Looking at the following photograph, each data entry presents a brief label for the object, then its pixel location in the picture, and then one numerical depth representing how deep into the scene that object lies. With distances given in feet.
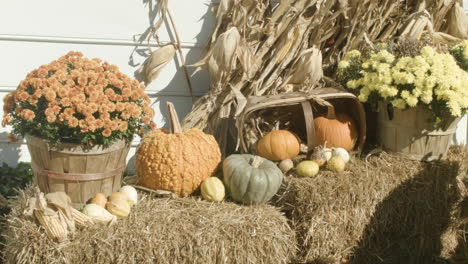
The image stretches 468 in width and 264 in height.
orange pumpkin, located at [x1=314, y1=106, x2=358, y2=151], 11.43
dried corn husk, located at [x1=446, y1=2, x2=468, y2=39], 13.17
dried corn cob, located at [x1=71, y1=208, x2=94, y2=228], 8.61
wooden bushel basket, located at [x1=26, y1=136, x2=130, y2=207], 9.00
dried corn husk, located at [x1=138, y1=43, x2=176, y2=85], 11.82
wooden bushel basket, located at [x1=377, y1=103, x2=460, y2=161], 10.69
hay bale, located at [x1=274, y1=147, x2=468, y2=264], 10.00
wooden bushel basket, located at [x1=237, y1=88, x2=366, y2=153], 10.98
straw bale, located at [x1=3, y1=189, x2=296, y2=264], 8.24
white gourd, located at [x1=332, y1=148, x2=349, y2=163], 10.88
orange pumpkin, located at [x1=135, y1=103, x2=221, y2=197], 10.09
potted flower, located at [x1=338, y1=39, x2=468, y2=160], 10.24
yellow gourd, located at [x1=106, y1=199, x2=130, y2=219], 9.14
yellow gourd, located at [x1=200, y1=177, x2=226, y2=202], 10.03
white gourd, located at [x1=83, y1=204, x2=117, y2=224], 8.88
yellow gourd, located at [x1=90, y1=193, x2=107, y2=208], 9.24
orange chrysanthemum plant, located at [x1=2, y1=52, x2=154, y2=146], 8.82
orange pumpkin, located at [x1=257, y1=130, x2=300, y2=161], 11.10
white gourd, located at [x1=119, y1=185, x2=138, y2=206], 9.71
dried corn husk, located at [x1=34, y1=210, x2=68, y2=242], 8.18
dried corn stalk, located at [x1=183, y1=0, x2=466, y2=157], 11.94
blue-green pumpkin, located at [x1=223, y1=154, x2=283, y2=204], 9.82
